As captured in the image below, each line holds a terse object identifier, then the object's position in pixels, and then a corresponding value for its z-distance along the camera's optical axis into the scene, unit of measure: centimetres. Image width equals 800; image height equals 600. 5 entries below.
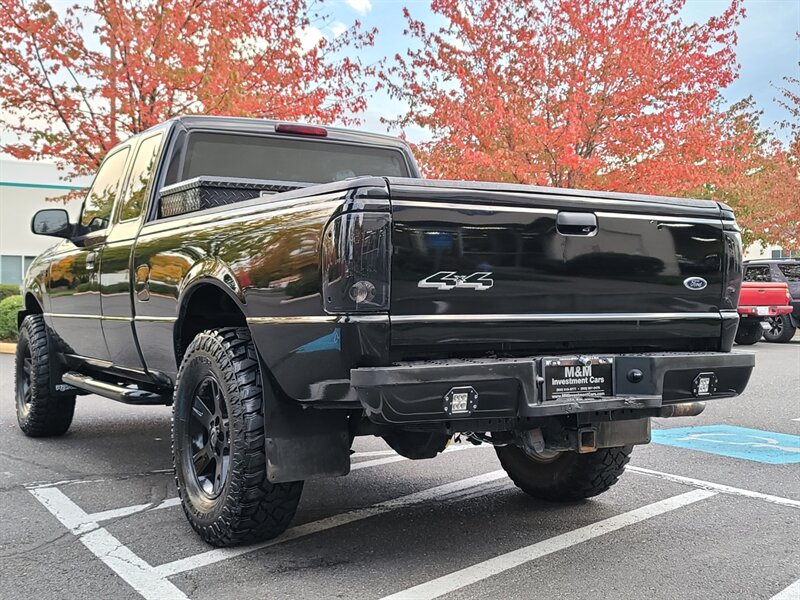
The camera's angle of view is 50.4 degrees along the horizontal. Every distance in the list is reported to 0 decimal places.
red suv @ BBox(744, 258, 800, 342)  1888
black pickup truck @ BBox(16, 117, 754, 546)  324
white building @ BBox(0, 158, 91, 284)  3297
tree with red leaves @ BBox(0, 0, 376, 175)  1260
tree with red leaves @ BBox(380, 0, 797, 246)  1546
